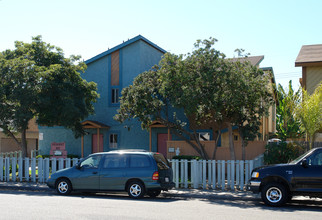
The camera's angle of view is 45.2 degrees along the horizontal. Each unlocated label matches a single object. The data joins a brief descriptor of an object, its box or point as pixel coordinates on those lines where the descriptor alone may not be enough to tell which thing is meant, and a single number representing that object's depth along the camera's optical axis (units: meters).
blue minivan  12.64
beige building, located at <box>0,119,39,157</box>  33.41
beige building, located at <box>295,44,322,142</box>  18.94
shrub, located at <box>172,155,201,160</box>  18.45
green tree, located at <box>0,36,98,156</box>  16.72
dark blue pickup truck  11.00
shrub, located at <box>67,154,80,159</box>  23.23
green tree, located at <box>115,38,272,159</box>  15.02
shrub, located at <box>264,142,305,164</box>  16.06
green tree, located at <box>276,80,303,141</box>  17.01
